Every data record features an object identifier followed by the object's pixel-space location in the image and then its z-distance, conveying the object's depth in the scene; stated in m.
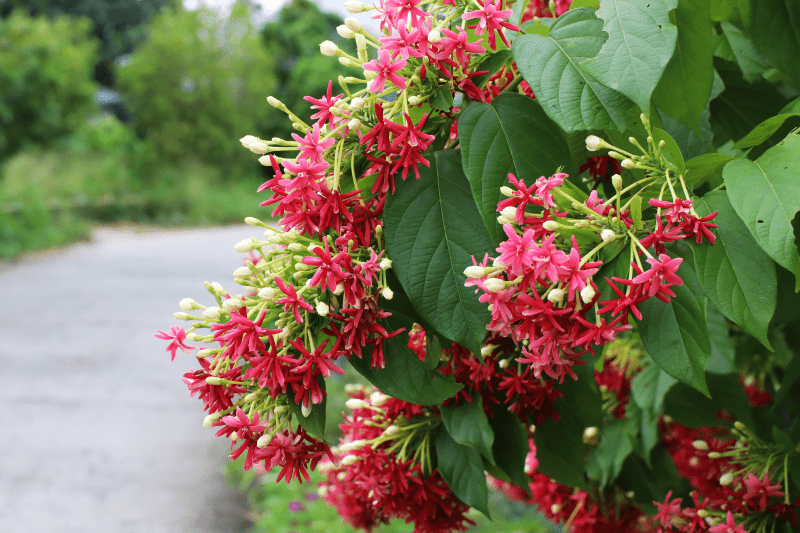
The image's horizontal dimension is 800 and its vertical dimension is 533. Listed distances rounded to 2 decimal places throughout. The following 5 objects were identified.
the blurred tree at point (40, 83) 9.30
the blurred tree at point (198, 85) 12.48
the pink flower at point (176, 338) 0.58
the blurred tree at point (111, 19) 14.77
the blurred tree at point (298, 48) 13.20
